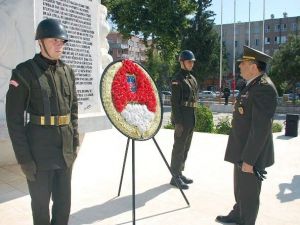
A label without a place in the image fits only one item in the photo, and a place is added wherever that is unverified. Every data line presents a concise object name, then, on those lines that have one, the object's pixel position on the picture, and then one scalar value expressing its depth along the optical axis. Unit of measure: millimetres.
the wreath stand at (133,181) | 4051
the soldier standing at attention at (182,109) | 5672
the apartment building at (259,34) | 69188
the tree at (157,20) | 28719
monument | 5418
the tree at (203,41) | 40031
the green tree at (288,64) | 29078
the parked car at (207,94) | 47262
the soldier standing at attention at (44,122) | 3075
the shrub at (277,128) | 12781
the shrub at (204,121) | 12531
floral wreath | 4297
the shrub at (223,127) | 12539
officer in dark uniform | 3561
